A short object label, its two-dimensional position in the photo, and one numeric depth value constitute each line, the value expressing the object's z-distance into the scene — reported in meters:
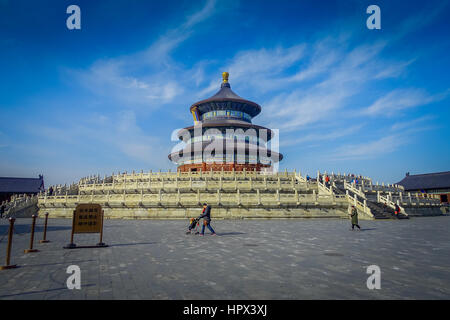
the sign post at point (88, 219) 10.46
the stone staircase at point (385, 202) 25.05
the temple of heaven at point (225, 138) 45.28
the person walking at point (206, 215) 14.19
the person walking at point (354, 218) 15.88
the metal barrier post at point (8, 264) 6.91
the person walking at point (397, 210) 24.62
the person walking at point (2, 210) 28.97
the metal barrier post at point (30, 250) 9.30
